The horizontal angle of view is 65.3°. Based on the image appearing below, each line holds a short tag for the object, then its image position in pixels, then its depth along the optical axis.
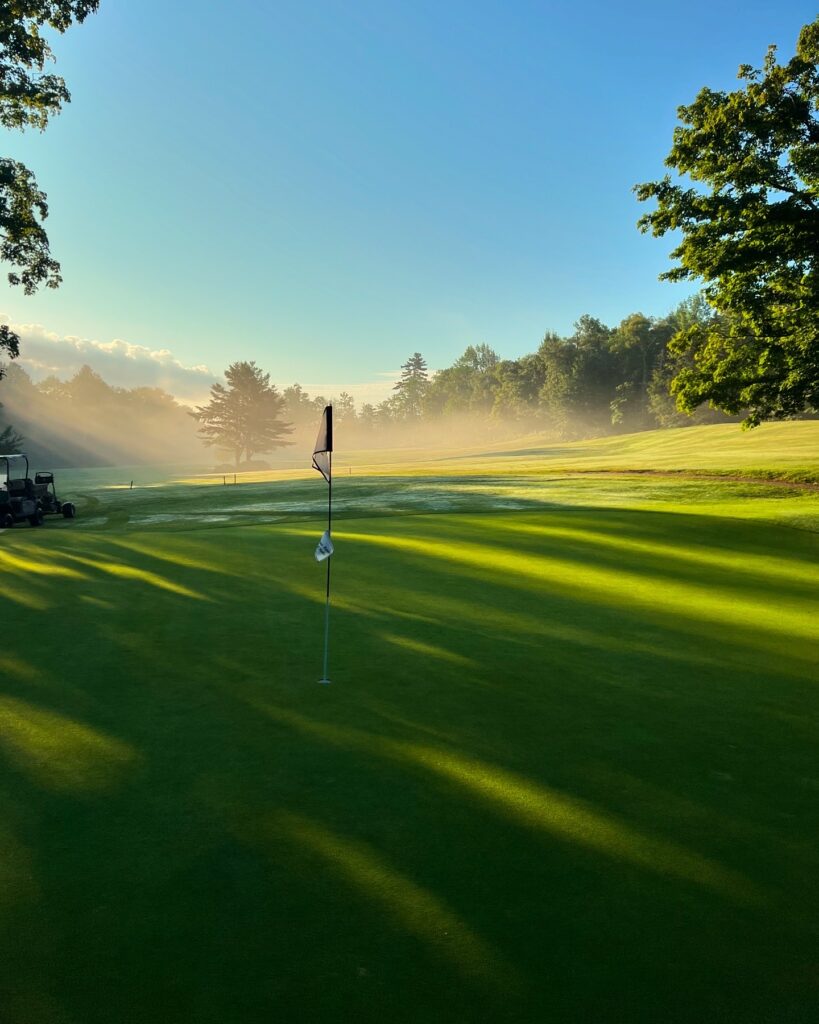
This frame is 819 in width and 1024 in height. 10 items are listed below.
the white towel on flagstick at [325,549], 7.17
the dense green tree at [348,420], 195.50
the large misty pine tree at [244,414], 103.31
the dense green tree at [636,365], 97.44
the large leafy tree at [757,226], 20.69
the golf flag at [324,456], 6.62
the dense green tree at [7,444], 61.16
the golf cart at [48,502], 25.50
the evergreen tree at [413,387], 190.75
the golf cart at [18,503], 23.02
